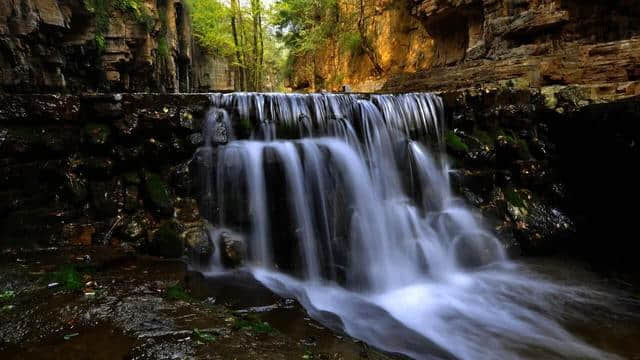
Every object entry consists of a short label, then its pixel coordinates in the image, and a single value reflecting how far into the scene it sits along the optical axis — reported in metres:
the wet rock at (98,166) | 5.70
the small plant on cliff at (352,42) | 19.91
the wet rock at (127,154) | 5.94
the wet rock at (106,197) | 5.58
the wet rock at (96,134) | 5.77
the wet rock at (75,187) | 5.50
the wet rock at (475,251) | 6.65
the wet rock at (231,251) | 5.24
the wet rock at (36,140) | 5.28
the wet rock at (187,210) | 5.73
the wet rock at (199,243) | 5.15
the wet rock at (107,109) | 5.90
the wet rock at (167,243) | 5.10
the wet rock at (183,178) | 6.07
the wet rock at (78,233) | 5.21
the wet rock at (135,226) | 5.40
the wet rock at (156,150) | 6.11
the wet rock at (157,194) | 5.74
